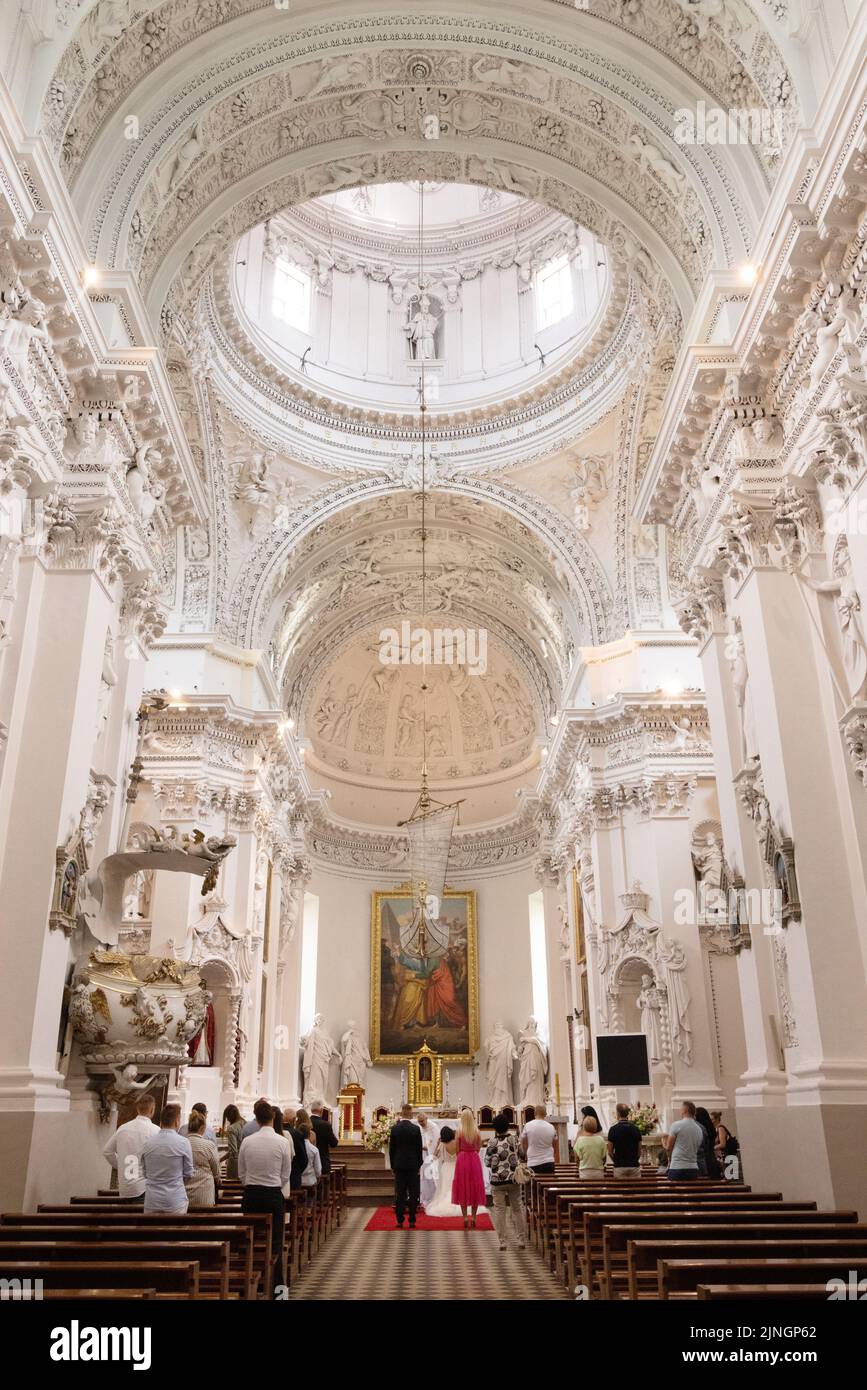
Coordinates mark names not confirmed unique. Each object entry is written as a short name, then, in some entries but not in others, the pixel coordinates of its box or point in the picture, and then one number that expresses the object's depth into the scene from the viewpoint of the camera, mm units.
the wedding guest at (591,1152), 10141
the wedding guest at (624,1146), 10289
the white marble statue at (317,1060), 26359
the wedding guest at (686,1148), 9158
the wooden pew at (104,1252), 4719
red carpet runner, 12398
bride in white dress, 13930
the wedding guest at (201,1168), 7184
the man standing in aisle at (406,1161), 12172
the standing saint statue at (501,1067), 26922
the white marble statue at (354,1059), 27312
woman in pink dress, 12250
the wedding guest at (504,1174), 13258
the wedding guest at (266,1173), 6949
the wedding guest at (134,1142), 6852
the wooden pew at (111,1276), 4062
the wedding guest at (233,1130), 9188
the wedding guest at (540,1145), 11734
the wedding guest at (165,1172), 6320
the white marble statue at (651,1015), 16197
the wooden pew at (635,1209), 6832
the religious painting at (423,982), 28531
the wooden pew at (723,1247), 4754
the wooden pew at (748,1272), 4074
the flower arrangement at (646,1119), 14773
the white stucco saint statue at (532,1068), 26156
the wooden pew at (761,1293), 3500
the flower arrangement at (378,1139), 19738
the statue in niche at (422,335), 22797
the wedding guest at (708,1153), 10336
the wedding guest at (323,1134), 12396
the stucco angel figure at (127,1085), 8359
